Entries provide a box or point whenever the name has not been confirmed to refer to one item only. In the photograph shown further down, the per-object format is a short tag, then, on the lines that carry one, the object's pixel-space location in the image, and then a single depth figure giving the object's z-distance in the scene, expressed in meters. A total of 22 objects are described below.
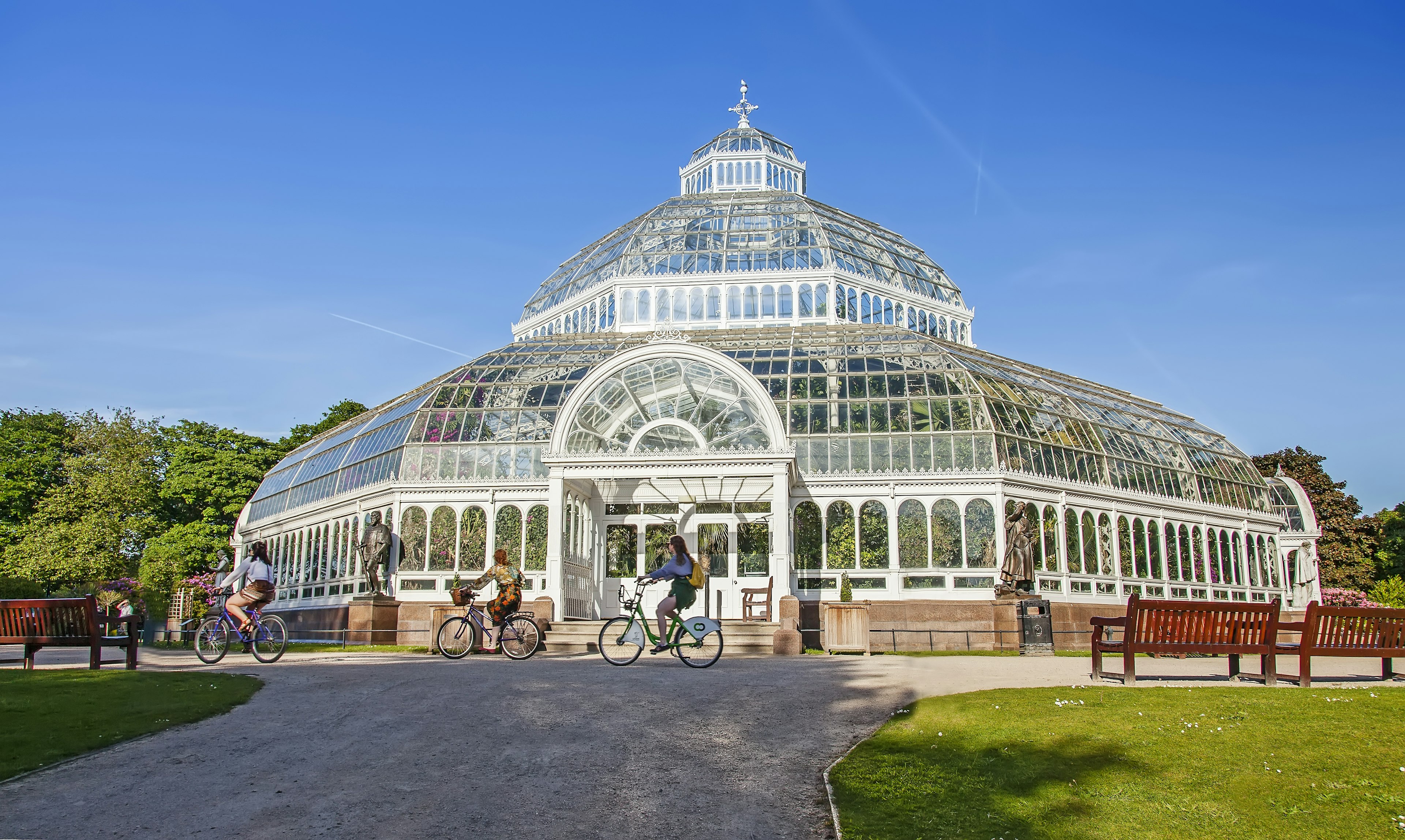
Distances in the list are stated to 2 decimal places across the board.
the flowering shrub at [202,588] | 39.66
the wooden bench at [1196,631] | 13.30
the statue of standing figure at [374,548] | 26.91
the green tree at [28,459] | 51.34
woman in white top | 17.08
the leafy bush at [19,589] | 41.94
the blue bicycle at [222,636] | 17.14
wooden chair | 25.30
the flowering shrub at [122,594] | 34.81
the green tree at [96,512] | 46.34
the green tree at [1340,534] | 43.75
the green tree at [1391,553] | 46.19
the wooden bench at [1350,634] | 13.52
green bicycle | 16.33
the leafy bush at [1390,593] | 39.03
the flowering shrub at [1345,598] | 38.28
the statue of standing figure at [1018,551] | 23.05
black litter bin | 20.61
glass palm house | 25.70
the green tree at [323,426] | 57.59
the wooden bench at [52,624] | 14.88
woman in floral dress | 17.17
